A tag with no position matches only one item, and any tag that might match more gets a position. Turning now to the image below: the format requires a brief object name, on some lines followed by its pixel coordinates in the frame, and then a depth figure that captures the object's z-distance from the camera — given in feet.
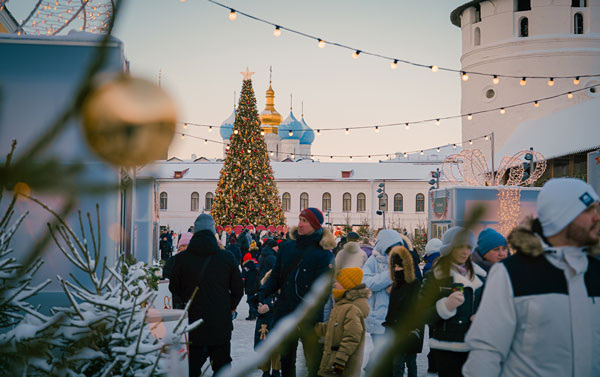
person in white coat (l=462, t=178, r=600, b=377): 7.78
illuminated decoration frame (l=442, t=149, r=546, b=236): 46.29
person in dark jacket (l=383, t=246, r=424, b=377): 17.16
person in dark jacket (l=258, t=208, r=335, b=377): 16.84
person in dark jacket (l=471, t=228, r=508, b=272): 15.60
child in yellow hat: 15.20
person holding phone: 13.44
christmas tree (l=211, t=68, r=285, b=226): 110.01
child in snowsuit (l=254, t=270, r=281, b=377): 22.41
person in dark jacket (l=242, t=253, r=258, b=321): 35.37
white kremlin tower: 122.21
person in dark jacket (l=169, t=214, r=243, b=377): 16.62
